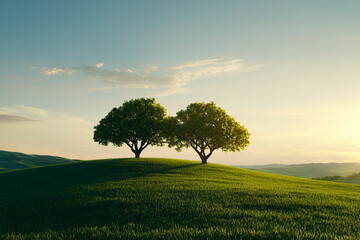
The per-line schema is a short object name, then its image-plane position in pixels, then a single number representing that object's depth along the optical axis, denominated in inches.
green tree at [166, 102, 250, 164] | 1872.5
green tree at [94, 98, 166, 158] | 2214.6
